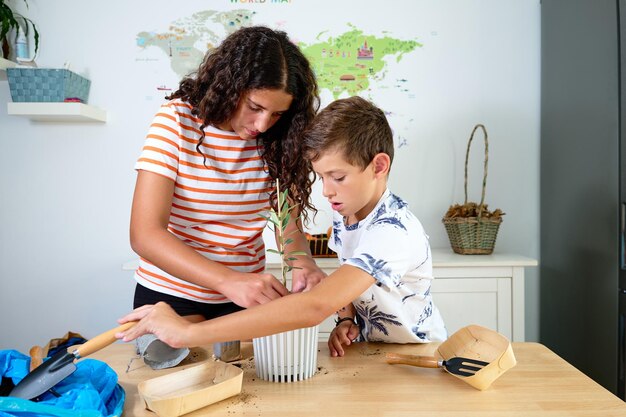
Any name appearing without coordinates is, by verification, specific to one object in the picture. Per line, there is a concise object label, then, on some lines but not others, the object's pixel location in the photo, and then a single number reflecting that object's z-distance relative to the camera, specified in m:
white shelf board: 2.59
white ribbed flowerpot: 1.05
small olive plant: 1.11
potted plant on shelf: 2.63
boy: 1.17
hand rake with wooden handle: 1.02
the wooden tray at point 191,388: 0.89
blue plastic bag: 0.81
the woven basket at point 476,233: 2.54
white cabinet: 2.45
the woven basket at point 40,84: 2.59
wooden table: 0.91
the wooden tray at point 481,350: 0.99
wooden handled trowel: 0.89
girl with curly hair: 1.28
